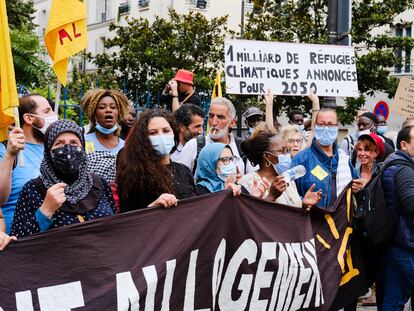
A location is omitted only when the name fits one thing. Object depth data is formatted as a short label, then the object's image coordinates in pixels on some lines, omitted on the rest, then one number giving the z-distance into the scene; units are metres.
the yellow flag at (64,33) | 6.04
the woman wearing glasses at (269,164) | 5.79
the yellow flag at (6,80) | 4.75
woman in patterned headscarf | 4.05
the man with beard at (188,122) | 7.00
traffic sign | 15.85
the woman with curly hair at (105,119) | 6.12
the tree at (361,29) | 19.94
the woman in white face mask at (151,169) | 4.78
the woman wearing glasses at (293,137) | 8.11
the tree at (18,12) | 20.55
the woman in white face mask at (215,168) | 5.56
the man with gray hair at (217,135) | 6.71
